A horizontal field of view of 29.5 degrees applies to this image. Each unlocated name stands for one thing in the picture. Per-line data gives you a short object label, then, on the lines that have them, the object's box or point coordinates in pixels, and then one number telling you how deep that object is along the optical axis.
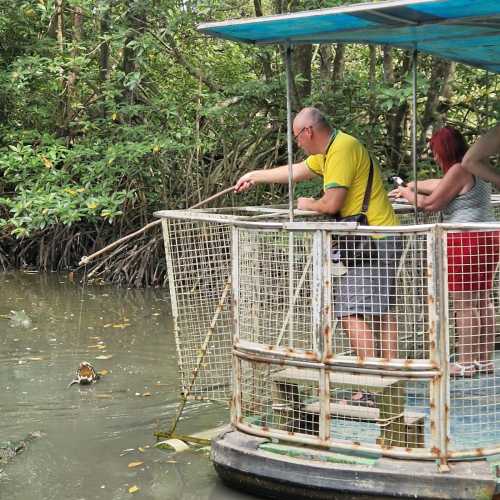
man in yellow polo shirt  4.73
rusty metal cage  4.46
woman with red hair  4.63
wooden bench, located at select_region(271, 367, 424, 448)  4.62
